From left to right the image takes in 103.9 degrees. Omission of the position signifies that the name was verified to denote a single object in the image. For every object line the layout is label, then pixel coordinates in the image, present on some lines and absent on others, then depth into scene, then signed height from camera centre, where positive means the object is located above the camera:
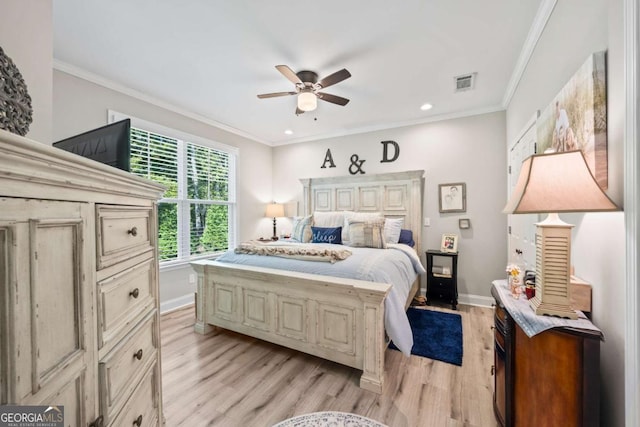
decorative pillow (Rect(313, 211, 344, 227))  3.83 -0.13
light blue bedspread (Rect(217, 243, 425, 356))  1.83 -0.51
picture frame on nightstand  3.43 -0.46
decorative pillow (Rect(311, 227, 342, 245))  3.48 -0.35
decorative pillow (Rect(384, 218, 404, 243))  3.46 -0.26
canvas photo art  1.07 +0.46
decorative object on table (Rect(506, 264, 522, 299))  1.30 -0.38
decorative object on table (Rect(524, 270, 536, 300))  1.23 -0.38
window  3.08 +0.37
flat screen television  0.97 +0.27
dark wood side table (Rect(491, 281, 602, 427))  0.91 -0.67
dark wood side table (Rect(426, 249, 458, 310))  3.27 -0.96
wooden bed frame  1.76 -0.84
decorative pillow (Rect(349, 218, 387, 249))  3.11 -0.30
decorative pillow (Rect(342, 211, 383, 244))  3.43 -0.11
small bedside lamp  4.64 -0.01
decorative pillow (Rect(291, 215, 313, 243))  3.69 -0.29
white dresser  0.44 -0.17
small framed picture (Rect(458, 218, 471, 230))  3.46 -0.18
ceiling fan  2.31 +1.20
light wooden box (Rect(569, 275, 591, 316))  1.14 -0.40
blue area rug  2.20 -1.27
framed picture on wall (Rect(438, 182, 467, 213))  3.49 +0.19
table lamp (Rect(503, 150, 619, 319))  0.94 +0.02
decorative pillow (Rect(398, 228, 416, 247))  3.56 -0.40
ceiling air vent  2.61 +1.38
